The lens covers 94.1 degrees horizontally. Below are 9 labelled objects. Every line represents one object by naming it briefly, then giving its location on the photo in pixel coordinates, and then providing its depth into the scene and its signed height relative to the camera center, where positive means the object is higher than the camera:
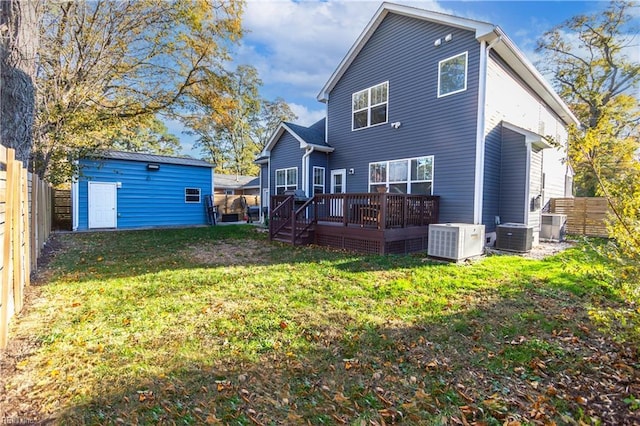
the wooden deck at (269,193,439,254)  7.58 -0.55
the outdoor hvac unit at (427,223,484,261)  6.55 -0.81
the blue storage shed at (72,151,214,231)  12.80 +0.37
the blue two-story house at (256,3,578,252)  8.22 +2.69
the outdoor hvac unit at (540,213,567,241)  10.12 -0.67
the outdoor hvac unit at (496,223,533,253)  7.79 -0.82
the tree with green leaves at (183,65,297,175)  28.88 +7.04
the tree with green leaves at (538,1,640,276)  17.00 +9.10
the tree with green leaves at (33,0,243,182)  8.34 +4.58
